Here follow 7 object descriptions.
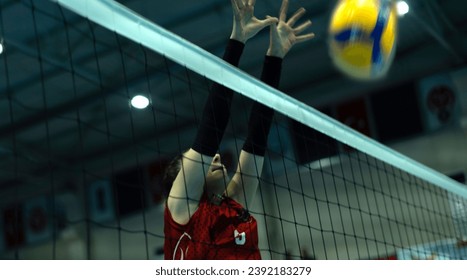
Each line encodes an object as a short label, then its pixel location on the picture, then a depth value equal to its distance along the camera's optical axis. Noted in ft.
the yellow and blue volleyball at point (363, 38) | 14.29
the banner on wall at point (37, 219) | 52.54
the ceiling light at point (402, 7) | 33.06
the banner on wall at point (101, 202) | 49.39
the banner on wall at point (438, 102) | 38.44
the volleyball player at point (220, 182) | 10.75
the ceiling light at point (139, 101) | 41.27
